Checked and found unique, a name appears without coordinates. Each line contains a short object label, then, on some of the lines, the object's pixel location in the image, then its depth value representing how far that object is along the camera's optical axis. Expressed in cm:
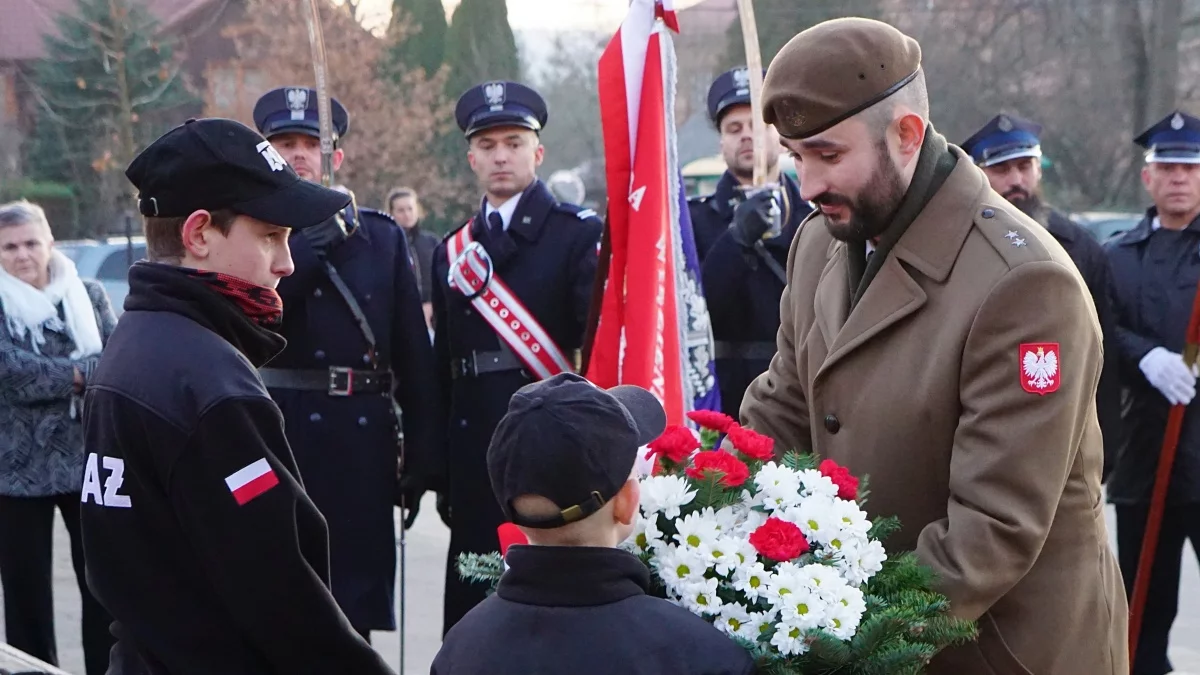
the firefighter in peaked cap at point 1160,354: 539
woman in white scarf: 549
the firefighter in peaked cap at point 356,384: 499
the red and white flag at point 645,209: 425
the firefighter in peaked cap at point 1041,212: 548
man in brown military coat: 227
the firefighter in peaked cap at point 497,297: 530
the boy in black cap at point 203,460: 243
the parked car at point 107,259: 1540
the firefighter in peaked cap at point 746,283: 553
